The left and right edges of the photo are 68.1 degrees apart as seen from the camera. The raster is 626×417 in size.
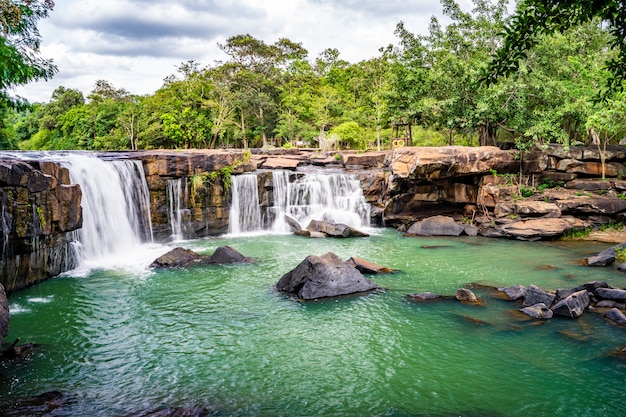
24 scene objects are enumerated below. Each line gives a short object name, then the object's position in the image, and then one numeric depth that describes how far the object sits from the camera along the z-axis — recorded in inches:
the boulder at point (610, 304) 411.9
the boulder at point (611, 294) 418.6
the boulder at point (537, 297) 418.6
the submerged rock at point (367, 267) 548.4
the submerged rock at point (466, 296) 442.3
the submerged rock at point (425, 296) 450.1
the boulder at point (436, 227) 814.5
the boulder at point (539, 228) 746.8
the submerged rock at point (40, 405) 247.4
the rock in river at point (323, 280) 459.2
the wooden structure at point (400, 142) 1182.5
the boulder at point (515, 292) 442.9
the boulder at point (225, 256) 603.5
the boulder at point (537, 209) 794.8
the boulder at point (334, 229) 804.6
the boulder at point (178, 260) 591.2
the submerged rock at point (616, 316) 375.6
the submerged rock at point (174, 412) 243.0
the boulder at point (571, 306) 393.4
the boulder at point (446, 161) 826.2
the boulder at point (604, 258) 572.8
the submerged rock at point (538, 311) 394.0
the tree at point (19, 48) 346.9
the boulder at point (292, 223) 868.0
